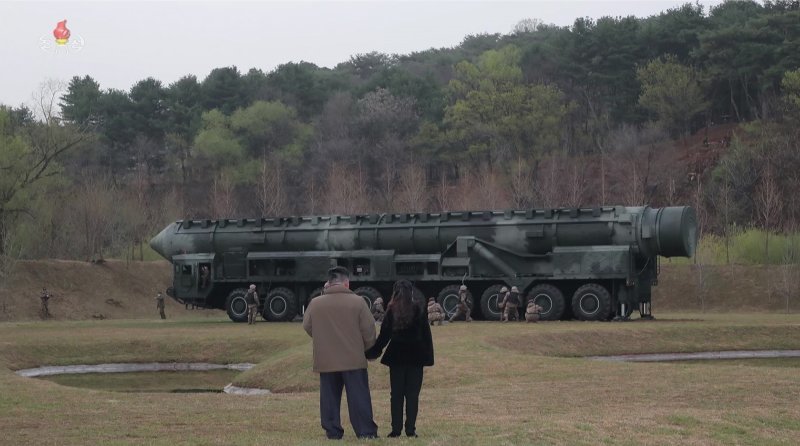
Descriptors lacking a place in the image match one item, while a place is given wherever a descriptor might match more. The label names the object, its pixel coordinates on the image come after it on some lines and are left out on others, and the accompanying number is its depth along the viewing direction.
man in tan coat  16.31
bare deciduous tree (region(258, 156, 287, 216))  80.69
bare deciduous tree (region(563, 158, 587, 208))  73.25
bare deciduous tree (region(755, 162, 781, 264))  69.19
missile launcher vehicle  43.62
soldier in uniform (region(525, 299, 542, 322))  42.28
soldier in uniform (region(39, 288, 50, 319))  54.97
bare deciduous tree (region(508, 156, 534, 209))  76.50
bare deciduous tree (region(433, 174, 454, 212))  79.62
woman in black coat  16.45
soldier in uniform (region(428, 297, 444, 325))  41.50
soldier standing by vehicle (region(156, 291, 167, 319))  54.16
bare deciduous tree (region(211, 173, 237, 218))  81.12
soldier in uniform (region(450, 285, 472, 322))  43.97
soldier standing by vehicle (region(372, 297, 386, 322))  42.34
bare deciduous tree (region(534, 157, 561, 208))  75.12
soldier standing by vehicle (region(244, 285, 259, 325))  46.28
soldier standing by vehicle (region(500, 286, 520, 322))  43.38
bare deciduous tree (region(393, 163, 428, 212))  80.06
